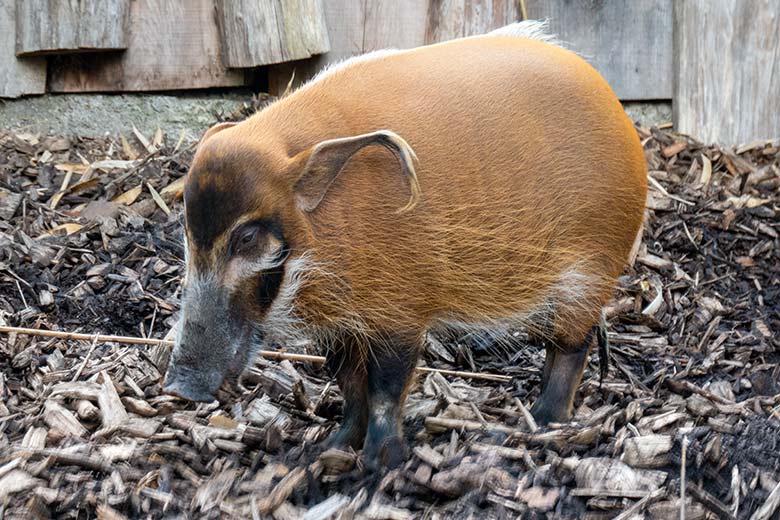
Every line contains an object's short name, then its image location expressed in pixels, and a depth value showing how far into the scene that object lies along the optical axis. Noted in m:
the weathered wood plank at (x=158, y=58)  5.42
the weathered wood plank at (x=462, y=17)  5.43
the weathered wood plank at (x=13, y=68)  5.26
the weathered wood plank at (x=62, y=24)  5.21
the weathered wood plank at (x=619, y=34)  5.55
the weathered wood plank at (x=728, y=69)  5.44
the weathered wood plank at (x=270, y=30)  5.33
